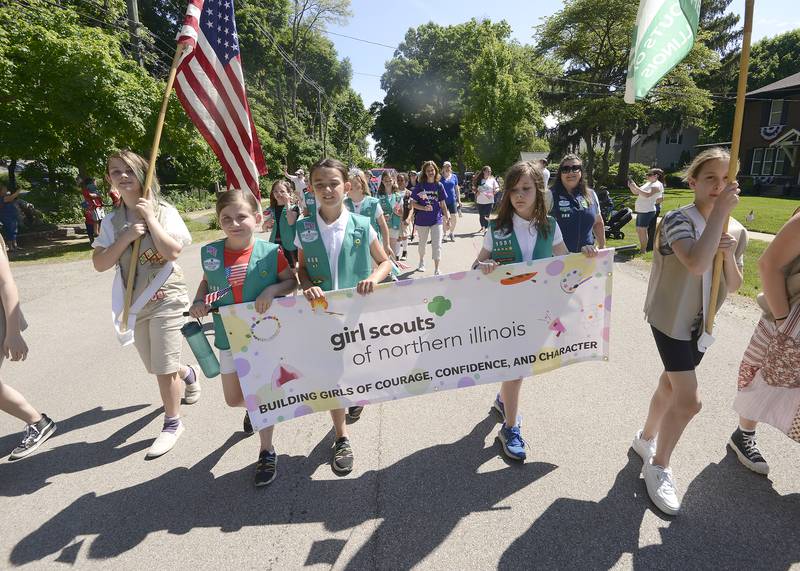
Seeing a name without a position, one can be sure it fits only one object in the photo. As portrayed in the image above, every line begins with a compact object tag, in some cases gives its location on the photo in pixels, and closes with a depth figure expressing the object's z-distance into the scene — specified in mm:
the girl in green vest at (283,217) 5141
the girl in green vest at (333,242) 2891
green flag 2436
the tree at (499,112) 27750
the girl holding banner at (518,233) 2992
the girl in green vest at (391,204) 8344
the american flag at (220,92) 3439
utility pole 12709
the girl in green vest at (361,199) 5855
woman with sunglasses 4633
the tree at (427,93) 47875
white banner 2787
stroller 11628
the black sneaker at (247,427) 3545
